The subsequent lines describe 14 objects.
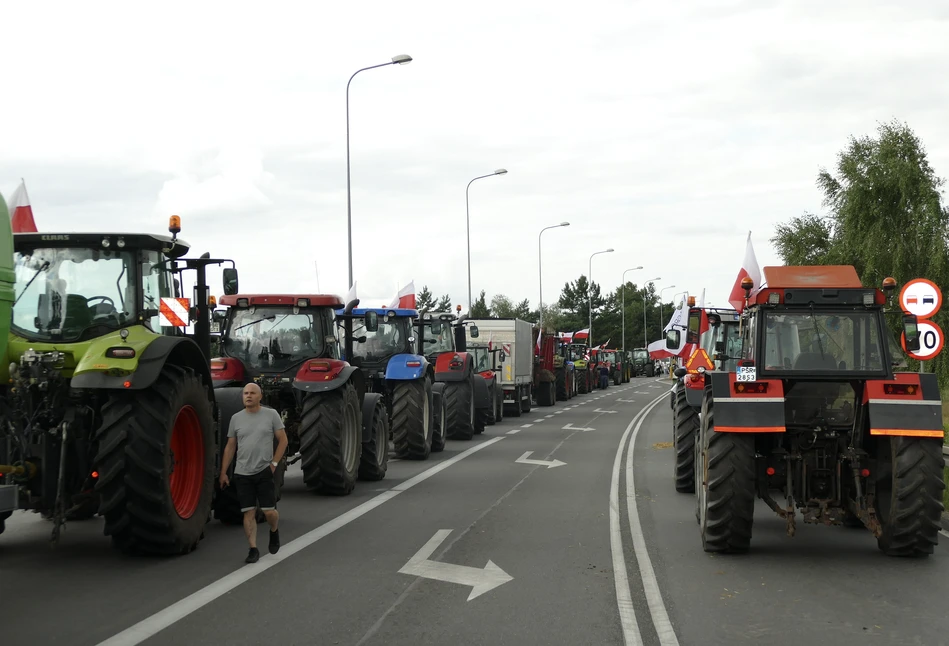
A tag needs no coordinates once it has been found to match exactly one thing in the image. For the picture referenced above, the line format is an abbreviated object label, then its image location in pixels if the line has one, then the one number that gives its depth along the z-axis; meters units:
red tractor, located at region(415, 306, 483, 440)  22.94
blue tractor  18.08
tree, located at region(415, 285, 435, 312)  143.62
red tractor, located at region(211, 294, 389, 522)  13.09
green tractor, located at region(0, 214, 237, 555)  8.52
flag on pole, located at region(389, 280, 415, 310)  23.59
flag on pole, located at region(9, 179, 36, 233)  12.89
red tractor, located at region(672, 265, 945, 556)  9.25
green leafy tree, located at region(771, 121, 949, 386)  33.94
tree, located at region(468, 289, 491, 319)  140.70
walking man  9.12
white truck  32.62
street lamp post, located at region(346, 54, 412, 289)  29.09
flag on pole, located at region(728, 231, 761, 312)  16.81
